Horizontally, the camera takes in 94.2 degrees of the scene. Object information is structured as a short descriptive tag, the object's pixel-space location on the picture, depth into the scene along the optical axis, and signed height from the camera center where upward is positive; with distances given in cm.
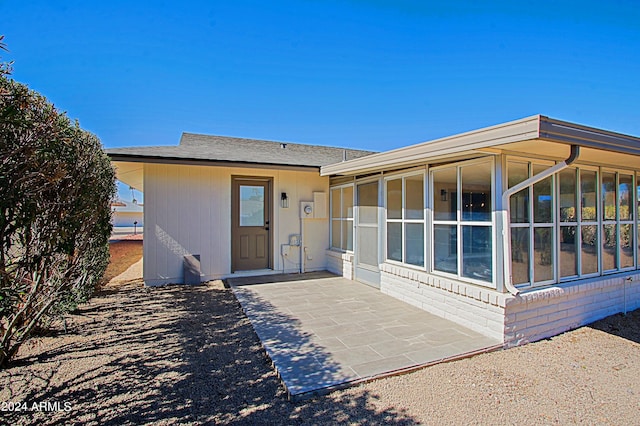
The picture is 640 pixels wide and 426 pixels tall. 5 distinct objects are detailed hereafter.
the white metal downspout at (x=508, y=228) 348 -16
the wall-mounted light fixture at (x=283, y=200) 759 +42
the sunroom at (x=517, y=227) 354 -18
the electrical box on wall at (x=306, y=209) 769 +19
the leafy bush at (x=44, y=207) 214 +11
